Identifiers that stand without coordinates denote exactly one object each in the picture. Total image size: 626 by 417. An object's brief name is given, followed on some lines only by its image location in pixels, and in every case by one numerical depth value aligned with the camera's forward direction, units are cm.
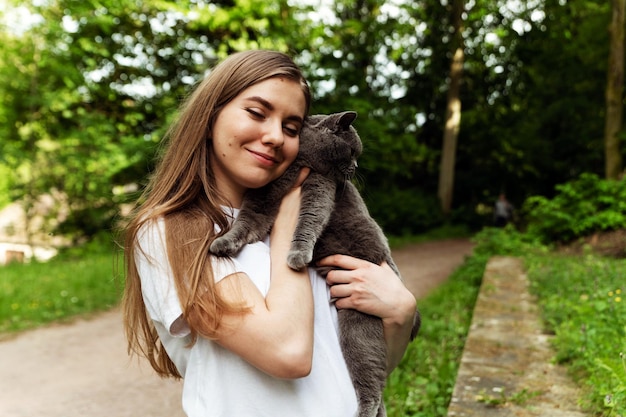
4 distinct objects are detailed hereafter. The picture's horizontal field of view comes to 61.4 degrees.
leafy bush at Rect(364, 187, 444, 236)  1711
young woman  141
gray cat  169
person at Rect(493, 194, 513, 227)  1730
